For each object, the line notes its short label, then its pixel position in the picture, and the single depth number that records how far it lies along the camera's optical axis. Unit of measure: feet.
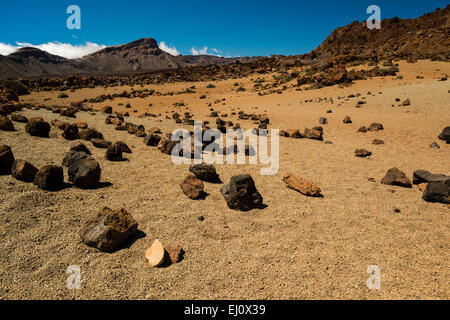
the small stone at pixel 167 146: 21.85
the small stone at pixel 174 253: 9.48
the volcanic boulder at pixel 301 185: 15.49
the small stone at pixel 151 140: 23.43
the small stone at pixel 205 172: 17.17
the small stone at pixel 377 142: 27.40
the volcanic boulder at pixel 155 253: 9.12
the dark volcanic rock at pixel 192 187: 14.56
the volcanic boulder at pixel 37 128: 20.43
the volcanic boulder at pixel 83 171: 13.73
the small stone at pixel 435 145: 24.85
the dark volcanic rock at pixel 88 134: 22.21
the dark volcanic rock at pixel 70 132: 21.49
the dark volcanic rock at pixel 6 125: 20.52
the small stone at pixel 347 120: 36.45
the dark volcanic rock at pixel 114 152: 18.40
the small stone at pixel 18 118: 23.40
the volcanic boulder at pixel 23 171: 12.91
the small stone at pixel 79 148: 17.89
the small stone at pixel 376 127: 31.80
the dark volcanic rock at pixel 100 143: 20.98
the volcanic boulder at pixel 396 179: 16.83
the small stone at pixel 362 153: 23.63
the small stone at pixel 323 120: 37.65
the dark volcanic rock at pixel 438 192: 14.34
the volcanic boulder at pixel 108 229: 9.58
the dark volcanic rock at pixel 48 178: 12.67
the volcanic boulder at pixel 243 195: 13.60
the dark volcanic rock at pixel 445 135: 25.55
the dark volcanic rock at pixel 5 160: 13.43
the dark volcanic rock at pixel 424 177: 15.88
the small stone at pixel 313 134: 30.14
